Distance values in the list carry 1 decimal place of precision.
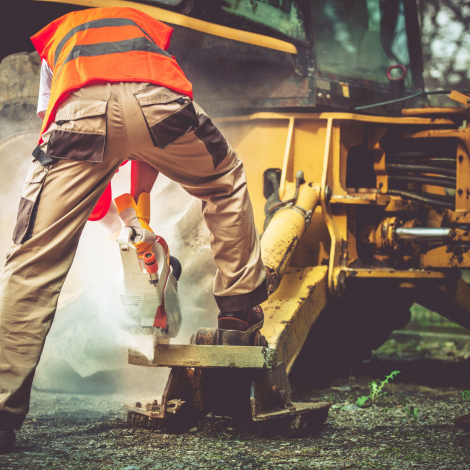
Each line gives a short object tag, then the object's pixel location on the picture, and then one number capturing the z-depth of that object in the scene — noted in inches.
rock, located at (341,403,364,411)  244.7
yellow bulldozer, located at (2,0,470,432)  242.2
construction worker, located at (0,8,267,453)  149.9
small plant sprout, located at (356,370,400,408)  250.7
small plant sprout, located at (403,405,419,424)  226.1
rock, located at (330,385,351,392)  286.0
